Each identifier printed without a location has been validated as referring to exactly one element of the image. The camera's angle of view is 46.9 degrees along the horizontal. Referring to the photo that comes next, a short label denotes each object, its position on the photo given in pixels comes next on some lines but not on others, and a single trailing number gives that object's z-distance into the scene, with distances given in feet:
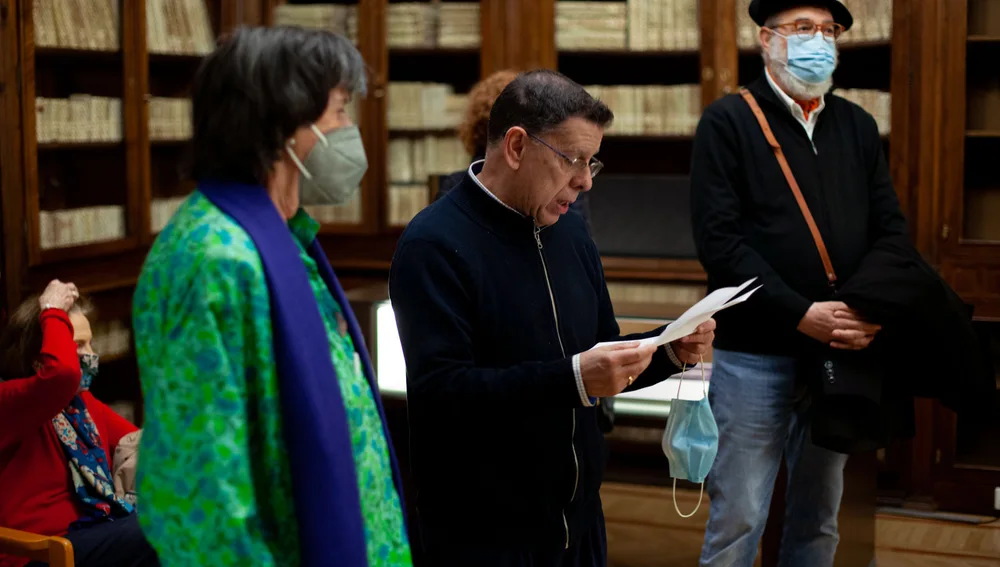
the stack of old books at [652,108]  16.96
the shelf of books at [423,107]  17.89
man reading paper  6.24
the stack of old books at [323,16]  18.21
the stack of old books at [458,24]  17.78
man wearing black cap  9.42
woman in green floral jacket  4.23
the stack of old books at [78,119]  14.85
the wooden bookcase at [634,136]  14.19
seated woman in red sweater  9.23
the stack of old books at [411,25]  17.95
